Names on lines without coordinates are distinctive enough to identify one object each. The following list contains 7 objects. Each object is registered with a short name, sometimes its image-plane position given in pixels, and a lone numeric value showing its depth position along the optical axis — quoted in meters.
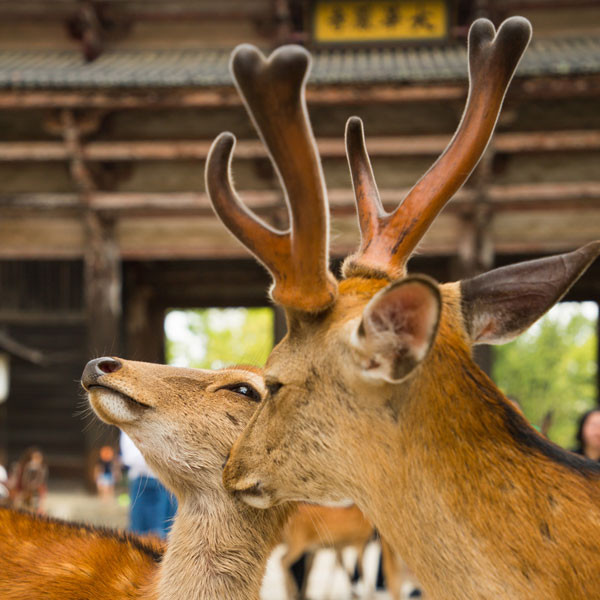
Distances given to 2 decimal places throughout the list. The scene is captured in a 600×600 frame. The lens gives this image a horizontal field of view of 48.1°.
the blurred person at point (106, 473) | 8.57
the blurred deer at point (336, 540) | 5.27
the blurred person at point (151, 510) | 4.09
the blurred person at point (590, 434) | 3.77
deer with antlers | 1.04
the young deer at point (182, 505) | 1.63
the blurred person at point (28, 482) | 6.46
